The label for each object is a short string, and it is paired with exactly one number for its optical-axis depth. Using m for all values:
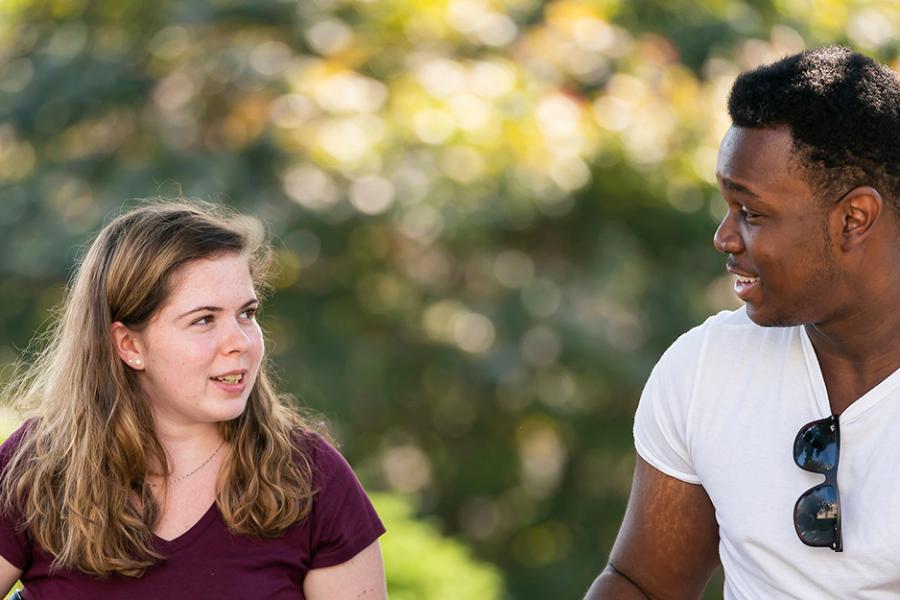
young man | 4.69
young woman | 5.20
